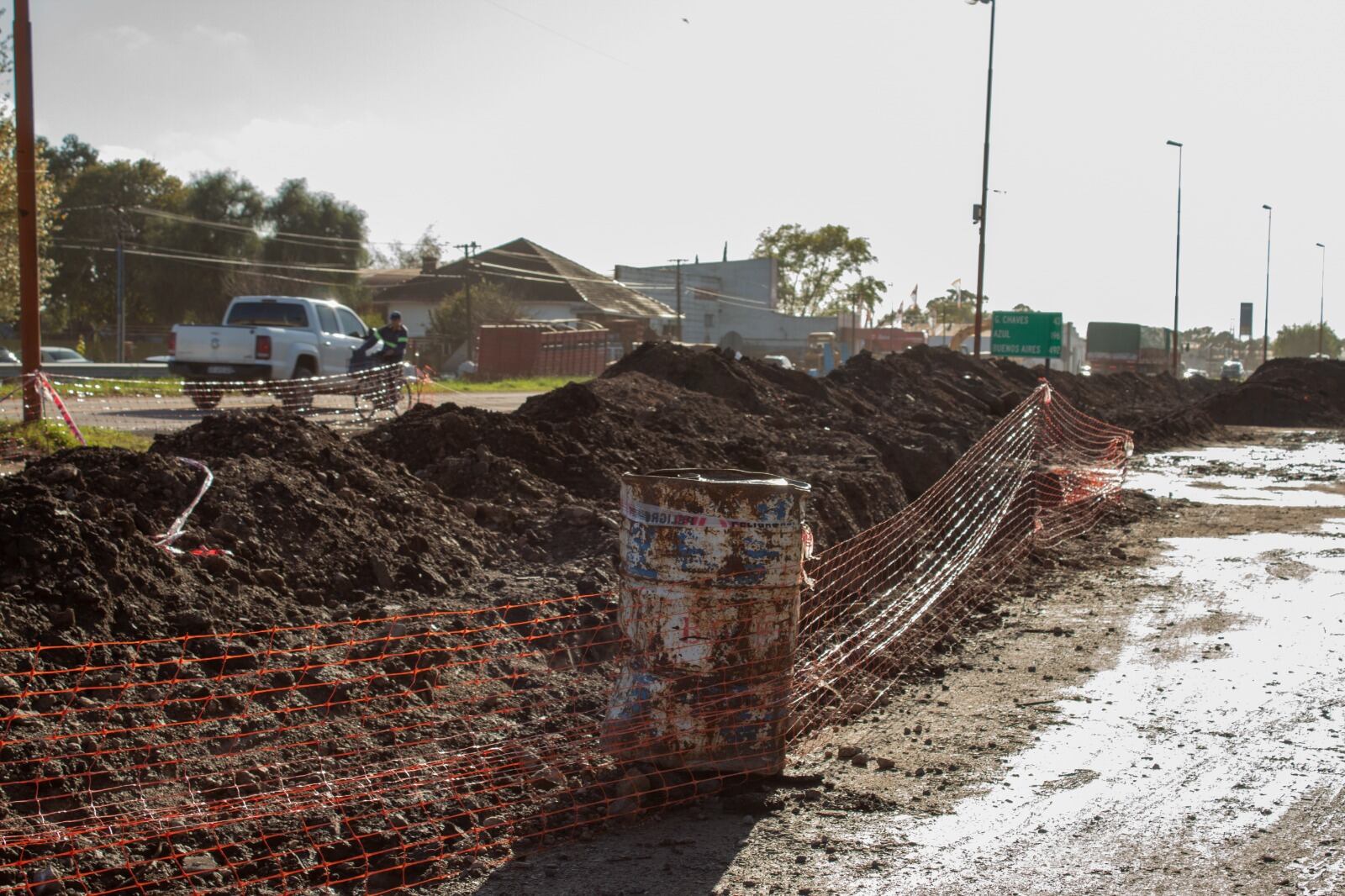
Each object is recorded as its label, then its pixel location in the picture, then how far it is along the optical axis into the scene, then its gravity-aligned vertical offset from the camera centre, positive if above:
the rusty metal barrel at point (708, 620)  5.00 -0.97
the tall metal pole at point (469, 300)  51.34 +3.19
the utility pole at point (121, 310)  47.06 +2.22
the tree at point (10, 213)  29.69 +3.80
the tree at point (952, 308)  114.34 +7.97
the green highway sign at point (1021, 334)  40.09 +1.80
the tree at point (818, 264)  91.94 +9.01
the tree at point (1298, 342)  153.88 +6.81
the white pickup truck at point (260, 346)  19.48 +0.39
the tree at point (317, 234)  67.00 +7.60
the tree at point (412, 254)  73.25 +7.93
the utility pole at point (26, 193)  13.95 +1.93
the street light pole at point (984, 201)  35.34 +5.37
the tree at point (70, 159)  68.89 +11.72
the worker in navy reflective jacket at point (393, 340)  19.55 +0.54
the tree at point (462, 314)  57.03 +2.85
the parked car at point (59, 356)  42.50 +0.36
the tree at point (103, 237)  62.19 +6.57
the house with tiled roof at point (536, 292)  64.94 +4.58
